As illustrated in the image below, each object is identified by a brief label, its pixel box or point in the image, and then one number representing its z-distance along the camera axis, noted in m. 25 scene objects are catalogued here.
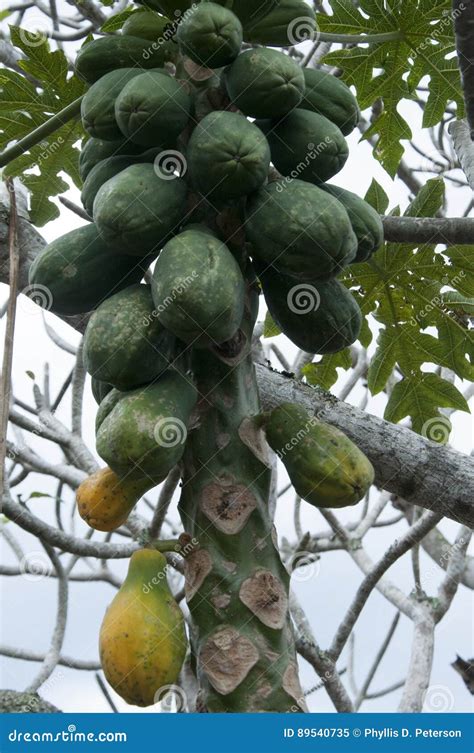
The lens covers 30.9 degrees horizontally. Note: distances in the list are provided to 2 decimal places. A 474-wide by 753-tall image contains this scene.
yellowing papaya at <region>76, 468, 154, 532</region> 1.83
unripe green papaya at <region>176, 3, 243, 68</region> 1.85
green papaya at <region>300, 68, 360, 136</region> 2.12
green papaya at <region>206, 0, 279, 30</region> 2.06
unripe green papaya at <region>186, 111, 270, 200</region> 1.76
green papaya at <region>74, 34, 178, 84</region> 2.11
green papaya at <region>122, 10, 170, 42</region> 2.13
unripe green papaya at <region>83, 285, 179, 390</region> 1.74
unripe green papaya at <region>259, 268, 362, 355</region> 1.99
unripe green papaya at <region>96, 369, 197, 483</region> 1.64
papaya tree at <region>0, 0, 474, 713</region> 1.66
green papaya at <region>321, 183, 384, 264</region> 2.06
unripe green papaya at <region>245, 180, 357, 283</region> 1.78
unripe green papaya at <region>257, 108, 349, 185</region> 1.92
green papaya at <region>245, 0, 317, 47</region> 2.14
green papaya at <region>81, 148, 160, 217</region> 2.00
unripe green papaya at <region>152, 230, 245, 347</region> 1.65
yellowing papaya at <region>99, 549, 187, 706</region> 1.56
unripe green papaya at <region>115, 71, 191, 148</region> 1.82
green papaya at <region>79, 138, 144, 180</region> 2.03
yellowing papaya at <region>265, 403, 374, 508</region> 1.79
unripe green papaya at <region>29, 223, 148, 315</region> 1.95
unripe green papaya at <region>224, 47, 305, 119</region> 1.86
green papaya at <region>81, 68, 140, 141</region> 1.98
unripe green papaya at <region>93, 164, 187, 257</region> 1.76
